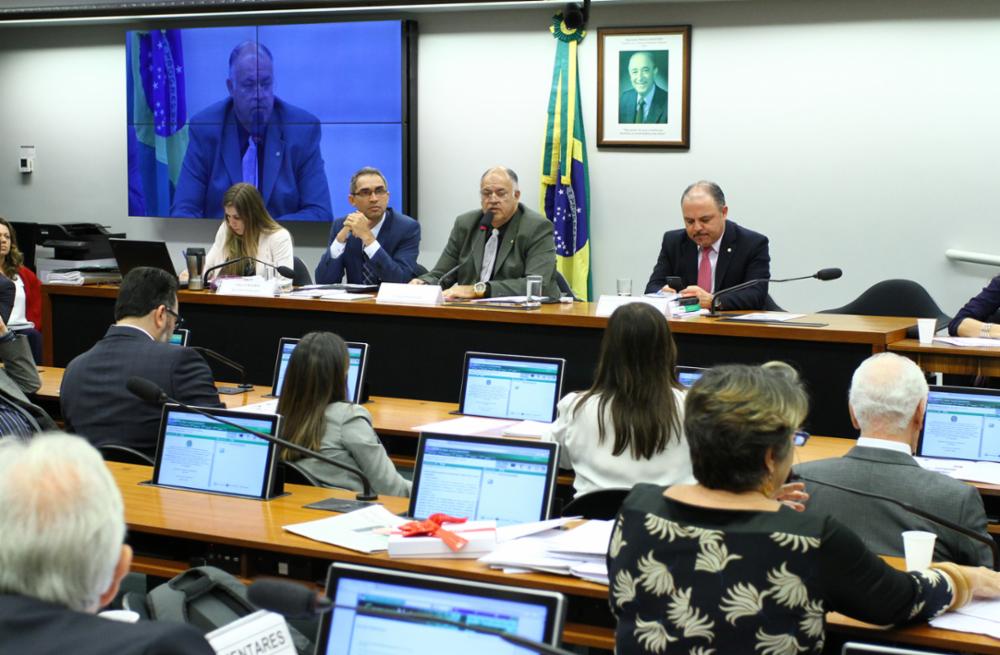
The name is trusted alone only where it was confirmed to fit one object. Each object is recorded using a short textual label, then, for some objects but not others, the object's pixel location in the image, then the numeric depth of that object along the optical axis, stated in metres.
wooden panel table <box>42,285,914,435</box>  4.95
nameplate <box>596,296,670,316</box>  5.37
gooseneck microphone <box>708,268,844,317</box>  5.11
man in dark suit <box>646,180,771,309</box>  5.77
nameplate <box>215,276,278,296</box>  6.19
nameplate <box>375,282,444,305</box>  5.79
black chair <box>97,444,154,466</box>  3.96
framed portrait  7.47
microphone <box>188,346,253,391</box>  5.42
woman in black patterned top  2.02
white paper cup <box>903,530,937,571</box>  2.39
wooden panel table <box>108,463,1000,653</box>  2.49
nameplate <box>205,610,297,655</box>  1.89
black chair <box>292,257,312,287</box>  6.68
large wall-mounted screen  8.15
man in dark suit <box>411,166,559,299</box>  6.12
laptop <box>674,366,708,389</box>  4.40
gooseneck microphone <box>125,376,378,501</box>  3.25
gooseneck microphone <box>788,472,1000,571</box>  2.39
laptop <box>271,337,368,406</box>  4.92
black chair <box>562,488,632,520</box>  3.11
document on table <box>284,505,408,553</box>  2.82
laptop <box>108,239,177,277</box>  6.62
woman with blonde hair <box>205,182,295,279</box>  6.64
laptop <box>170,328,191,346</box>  5.68
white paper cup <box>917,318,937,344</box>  4.79
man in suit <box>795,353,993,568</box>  2.73
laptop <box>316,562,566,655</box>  1.82
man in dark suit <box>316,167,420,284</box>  6.54
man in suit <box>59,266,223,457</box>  4.03
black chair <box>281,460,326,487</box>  3.59
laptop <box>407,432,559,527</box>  2.99
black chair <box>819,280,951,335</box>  6.14
